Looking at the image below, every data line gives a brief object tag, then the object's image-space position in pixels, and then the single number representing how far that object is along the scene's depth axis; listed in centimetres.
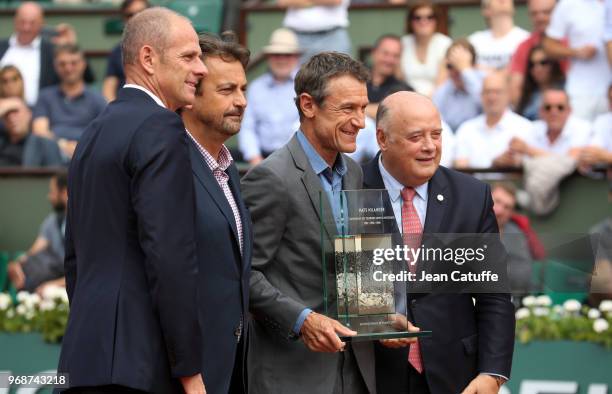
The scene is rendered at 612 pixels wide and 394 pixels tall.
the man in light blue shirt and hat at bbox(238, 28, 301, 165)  2042
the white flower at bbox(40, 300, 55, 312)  1595
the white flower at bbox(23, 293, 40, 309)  1625
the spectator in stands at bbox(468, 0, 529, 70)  2011
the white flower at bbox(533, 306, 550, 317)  1431
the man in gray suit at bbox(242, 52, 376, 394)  913
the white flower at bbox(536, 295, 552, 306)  1452
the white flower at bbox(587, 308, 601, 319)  1402
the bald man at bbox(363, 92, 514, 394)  942
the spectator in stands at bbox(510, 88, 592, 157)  1825
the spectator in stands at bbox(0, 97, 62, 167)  2177
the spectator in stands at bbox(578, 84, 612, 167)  1791
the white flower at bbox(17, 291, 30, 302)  1651
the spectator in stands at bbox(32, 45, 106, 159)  2211
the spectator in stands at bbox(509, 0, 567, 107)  1937
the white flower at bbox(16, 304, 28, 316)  1622
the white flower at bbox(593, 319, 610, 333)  1377
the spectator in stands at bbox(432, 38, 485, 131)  1950
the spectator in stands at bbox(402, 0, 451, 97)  2062
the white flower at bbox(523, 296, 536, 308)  1452
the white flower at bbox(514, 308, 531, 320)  1427
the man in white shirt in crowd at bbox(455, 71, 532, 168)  1870
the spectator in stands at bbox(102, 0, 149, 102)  2262
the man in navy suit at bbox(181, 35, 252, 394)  822
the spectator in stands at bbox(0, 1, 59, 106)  2337
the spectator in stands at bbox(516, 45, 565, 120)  1932
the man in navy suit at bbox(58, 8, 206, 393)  748
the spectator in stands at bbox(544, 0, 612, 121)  1914
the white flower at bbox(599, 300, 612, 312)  1419
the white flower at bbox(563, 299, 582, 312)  1431
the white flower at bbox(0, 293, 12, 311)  1655
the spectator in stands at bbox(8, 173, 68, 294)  1884
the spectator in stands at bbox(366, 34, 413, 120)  2008
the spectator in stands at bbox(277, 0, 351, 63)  2155
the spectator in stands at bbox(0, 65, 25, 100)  2275
